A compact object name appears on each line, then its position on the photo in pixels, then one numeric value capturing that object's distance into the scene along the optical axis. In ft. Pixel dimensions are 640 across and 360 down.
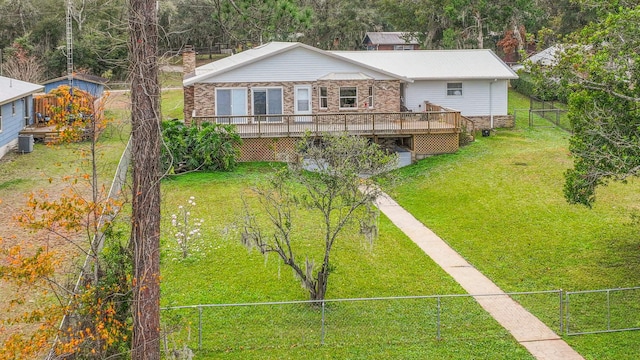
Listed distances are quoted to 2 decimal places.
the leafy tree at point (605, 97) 54.85
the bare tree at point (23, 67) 151.84
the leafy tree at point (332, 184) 56.85
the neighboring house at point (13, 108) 105.60
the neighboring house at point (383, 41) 240.53
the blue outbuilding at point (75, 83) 138.82
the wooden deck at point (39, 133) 116.02
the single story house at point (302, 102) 106.63
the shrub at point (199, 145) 97.50
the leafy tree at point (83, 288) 34.19
